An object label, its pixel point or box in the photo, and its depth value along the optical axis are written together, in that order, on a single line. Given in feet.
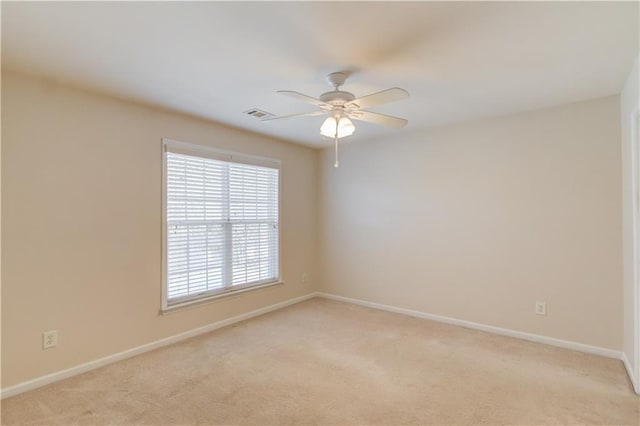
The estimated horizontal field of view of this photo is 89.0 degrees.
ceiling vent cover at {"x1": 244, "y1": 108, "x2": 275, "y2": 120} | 10.62
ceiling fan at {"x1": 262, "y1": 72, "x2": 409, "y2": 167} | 7.29
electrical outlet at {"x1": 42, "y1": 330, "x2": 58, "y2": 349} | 8.19
